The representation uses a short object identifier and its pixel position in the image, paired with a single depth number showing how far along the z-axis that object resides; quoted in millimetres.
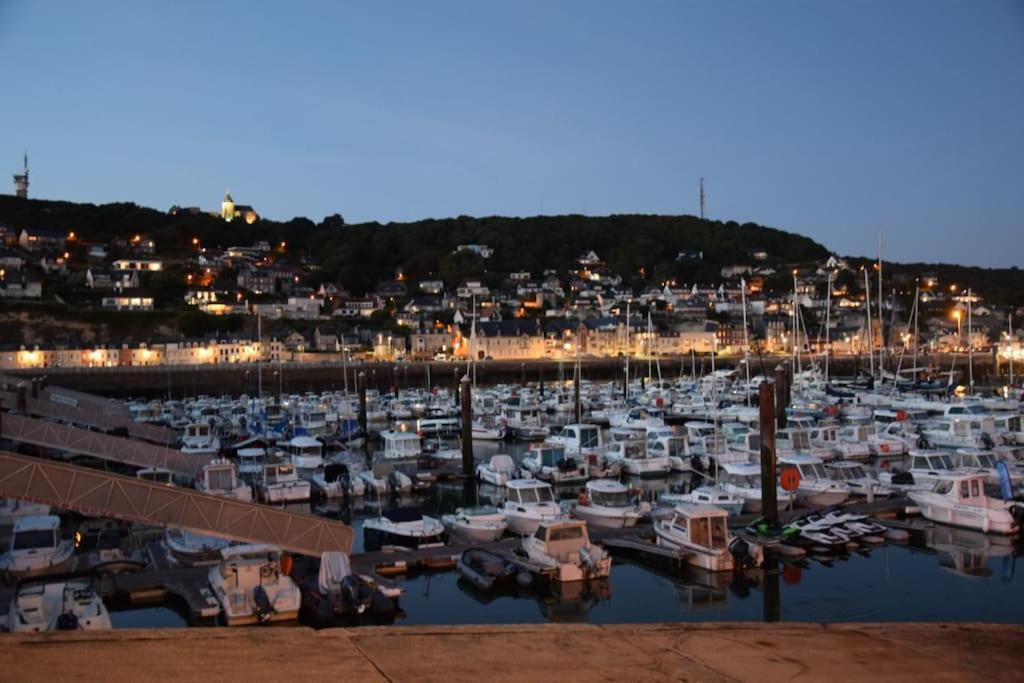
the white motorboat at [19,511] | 23406
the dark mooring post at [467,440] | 31547
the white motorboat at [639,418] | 41334
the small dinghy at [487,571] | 17906
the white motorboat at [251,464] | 29375
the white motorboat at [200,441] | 33656
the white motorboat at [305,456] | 32456
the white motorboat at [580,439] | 35344
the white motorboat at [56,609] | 13586
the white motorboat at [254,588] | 15188
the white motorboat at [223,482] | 25412
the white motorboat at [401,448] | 34688
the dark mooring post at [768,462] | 21406
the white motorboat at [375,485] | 29172
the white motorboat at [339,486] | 28562
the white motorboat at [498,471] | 30031
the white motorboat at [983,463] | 26250
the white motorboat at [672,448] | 33344
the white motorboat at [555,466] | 30678
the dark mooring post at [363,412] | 42666
